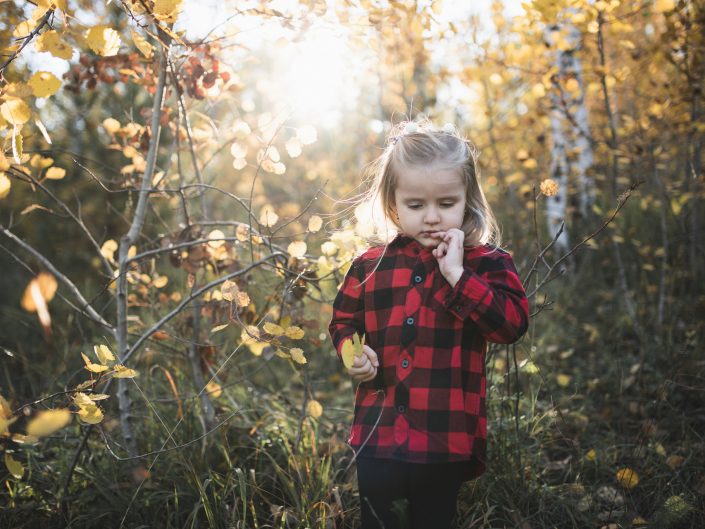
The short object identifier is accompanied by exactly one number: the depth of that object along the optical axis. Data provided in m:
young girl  1.46
